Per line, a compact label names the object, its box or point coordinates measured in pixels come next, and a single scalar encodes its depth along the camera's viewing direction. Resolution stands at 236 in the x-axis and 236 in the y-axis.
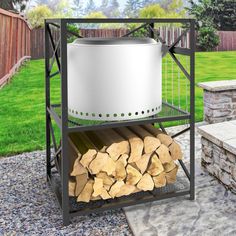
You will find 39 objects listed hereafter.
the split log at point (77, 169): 2.16
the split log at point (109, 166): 2.17
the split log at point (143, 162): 2.26
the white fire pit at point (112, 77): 2.03
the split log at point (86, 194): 2.21
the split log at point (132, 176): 2.25
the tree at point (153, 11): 20.06
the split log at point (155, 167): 2.30
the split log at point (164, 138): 2.35
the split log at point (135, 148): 2.23
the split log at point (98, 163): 2.15
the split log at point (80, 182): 2.18
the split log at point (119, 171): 2.21
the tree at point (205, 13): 16.78
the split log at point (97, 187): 2.20
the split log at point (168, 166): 2.39
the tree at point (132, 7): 26.78
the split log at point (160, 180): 2.34
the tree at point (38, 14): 18.48
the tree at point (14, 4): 17.03
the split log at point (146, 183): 2.29
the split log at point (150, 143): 2.27
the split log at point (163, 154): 2.30
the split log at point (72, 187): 2.19
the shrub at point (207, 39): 14.55
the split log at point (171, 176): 2.41
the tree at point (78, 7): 24.03
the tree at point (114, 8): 26.78
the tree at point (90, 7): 26.09
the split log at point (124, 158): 2.22
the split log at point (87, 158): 2.15
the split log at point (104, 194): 2.22
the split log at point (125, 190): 2.26
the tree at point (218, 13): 17.05
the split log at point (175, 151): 2.37
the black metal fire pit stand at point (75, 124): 1.98
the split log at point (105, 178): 2.20
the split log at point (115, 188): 2.23
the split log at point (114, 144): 2.19
